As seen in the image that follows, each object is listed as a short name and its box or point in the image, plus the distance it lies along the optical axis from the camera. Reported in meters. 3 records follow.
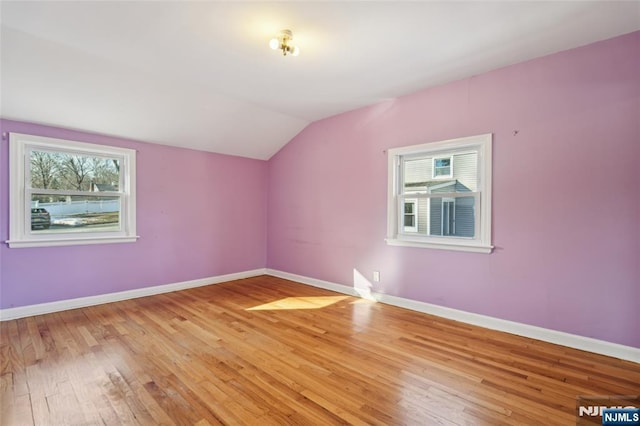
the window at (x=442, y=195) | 3.17
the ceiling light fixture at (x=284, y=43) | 2.40
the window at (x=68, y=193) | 3.30
